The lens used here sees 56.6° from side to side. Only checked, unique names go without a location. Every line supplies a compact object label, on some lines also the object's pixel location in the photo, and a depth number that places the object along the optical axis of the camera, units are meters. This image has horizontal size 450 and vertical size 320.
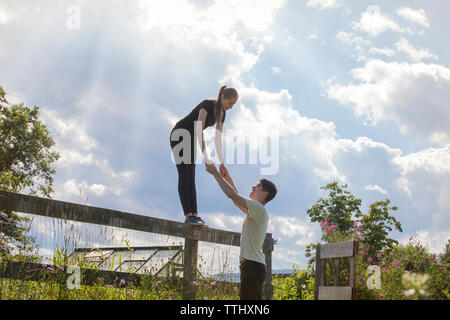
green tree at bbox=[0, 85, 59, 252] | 24.69
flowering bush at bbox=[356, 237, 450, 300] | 6.60
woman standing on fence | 5.77
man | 4.32
